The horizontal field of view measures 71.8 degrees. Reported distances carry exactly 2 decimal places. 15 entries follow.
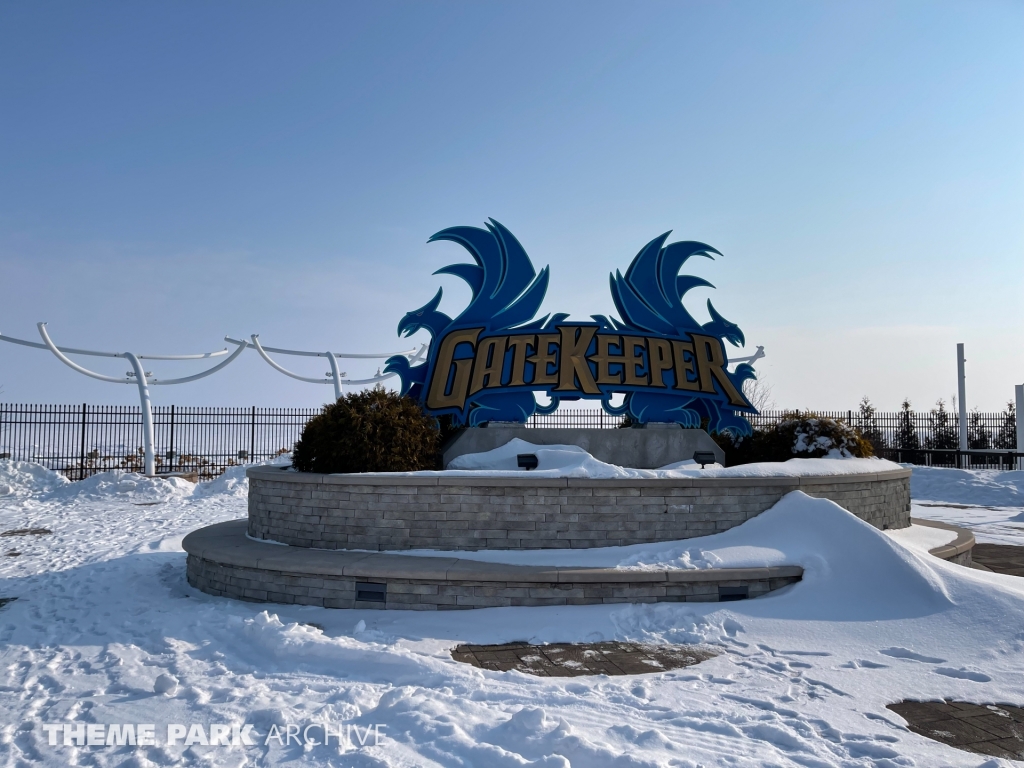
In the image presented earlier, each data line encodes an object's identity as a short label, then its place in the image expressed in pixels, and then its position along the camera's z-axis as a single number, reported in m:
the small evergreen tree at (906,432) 32.72
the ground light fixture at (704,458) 9.30
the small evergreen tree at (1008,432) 35.16
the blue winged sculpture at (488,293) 11.24
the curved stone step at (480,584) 6.93
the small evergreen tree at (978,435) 34.62
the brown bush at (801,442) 10.76
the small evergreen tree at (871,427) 28.21
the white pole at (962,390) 26.67
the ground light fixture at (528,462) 8.94
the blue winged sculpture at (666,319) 11.27
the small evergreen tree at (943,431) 33.69
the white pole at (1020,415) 25.83
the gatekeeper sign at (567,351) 10.92
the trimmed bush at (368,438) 8.55
